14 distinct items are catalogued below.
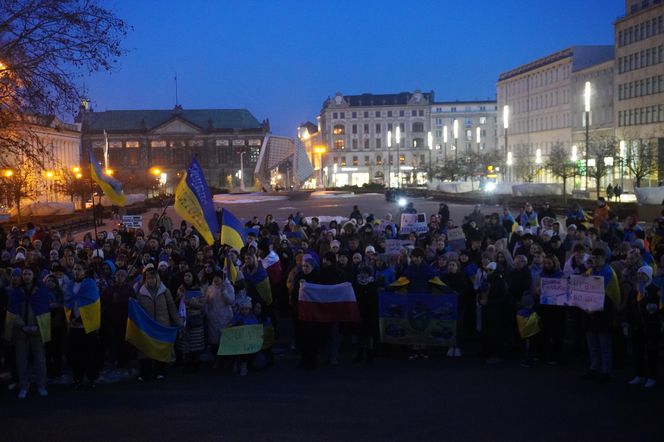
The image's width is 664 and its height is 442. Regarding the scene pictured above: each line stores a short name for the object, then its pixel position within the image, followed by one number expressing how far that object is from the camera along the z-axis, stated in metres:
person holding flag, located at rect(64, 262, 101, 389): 11.11
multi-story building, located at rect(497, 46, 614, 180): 94.75
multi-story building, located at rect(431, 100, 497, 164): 151.88
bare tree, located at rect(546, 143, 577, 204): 62.12
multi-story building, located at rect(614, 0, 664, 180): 72.06
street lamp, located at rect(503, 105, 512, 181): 41.88
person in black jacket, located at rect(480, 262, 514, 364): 11.89
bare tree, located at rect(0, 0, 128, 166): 18.88
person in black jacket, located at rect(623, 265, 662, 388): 9.97
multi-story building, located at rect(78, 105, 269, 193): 149.00
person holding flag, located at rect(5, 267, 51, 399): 10.69
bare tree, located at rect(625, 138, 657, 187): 58.26
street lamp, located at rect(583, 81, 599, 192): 34.81
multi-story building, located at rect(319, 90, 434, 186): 154.25
